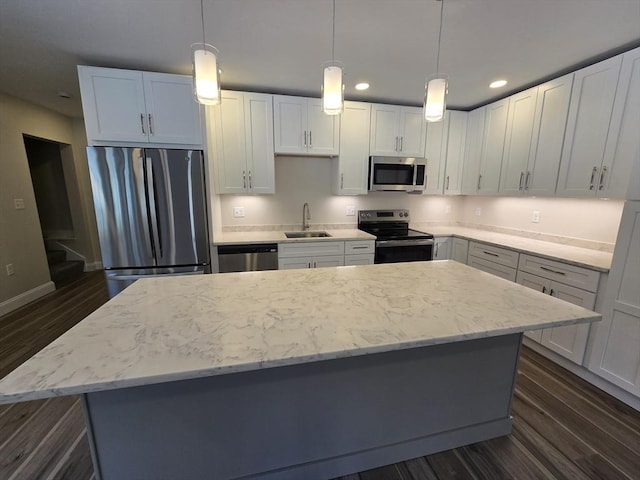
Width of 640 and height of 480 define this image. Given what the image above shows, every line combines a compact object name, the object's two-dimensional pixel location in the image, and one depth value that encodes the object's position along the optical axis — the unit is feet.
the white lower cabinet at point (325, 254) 10.03
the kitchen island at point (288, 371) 2.99
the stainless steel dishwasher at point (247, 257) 9.52
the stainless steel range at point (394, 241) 10.93
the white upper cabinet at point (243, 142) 9.56
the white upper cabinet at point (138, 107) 7.88
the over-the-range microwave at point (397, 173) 11.14
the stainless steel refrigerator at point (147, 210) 8.10
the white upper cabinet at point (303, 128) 10.05
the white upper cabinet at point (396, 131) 11.02
